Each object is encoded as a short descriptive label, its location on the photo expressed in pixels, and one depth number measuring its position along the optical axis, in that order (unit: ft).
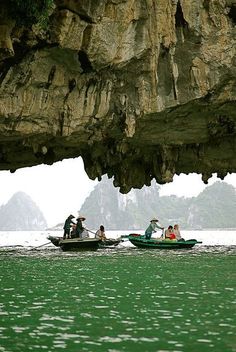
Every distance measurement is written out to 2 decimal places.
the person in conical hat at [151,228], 117.29
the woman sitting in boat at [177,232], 122.01
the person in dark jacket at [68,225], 116.47
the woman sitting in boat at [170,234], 119.55
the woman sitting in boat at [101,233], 126.52
